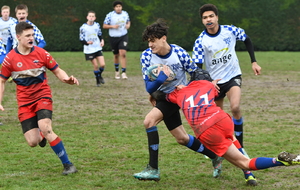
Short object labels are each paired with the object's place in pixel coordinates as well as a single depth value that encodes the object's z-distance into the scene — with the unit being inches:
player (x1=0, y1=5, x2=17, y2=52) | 1079.0
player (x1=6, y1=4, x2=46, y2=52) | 767.8
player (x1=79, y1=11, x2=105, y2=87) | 1185.9
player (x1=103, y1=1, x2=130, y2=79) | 1285.7
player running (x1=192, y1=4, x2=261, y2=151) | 533.3
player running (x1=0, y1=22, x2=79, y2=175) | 494.6
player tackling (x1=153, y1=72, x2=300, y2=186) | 384.5
